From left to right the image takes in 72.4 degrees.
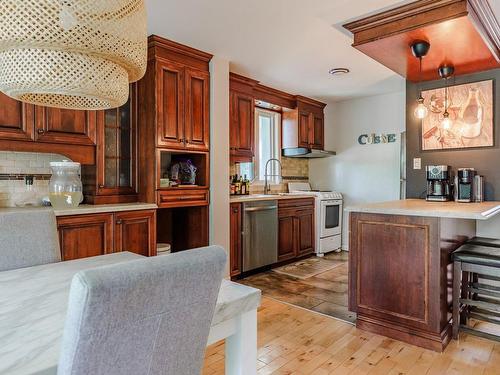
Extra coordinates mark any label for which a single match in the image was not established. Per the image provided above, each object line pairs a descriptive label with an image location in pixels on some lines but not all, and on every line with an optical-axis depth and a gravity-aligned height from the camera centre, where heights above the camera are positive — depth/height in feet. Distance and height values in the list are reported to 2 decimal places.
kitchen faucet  16.20 -0.08
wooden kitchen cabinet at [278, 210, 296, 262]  14.25 -2.33
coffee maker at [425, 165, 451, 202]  10.39 -0.06
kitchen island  7.40 -2.00
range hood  16.20 +1.38
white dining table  2.35 -1.20
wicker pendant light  2.88 +1.24
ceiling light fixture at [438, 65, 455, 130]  10.28 +3.32
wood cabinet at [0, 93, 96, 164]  8.04 +1.32
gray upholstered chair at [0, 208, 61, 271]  4.94 -0.86
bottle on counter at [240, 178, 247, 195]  14.63 -0.26
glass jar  8.84 -0.08
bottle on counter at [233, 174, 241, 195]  14.35 -0.21
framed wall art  10.74 +2.03
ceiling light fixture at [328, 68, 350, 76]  12.46 +4.07
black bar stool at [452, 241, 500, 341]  7.50 -2.36
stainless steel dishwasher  12.67 -2.04
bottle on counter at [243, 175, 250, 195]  14.82 -0.18
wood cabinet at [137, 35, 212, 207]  9.93 +2.05
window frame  16.17 +1.91
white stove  16.15 -1.87
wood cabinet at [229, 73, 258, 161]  13.07 +2.51
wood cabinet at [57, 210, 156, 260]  8.17 -1.34
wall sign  16.02 +2.02
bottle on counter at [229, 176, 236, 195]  14.18 -0.29
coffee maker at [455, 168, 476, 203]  10.09 -0.18
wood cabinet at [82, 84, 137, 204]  9.70 +0.67
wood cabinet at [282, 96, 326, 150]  16.55 +2.75
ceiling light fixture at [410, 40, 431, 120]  8.71 +3.35
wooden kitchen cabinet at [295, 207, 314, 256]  15.28 -2.26
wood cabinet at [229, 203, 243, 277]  12.16 -2.14
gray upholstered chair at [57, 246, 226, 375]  1.95 -0.85
